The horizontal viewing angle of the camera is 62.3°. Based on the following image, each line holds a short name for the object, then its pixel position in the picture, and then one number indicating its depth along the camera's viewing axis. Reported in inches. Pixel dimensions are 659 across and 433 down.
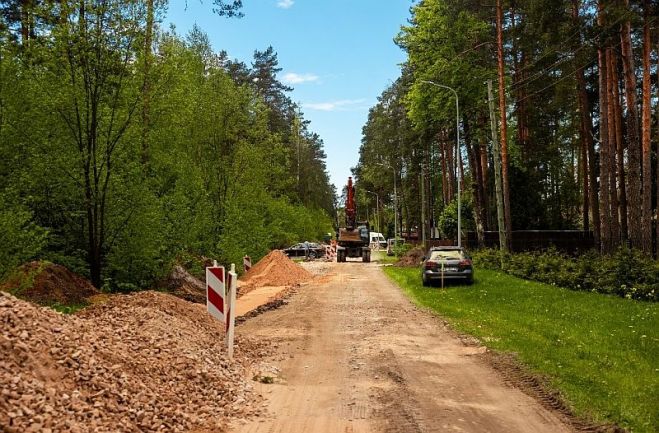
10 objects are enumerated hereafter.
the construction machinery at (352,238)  1883.6
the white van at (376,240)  3282.5
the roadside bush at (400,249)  2148.1
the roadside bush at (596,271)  636.1
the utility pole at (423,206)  2009.4
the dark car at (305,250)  2276.2
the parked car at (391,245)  2332.2
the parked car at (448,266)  860.6
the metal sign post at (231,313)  335.3
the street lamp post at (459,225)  1124.9
